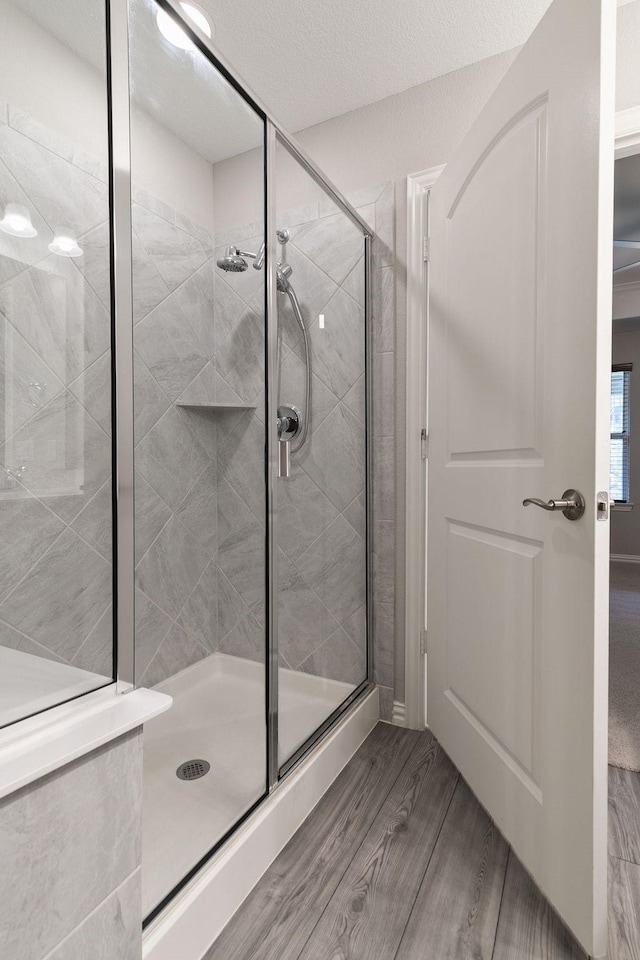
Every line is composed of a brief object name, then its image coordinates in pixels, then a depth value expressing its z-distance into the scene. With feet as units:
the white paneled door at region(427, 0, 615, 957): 3.36
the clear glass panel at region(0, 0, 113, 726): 2.97
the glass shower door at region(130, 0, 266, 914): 3.60
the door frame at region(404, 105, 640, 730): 6.26
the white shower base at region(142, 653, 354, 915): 3.73
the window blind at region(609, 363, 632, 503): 16.93
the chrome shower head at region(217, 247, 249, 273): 4.35
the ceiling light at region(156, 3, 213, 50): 3.42
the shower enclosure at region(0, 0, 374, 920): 2.99
